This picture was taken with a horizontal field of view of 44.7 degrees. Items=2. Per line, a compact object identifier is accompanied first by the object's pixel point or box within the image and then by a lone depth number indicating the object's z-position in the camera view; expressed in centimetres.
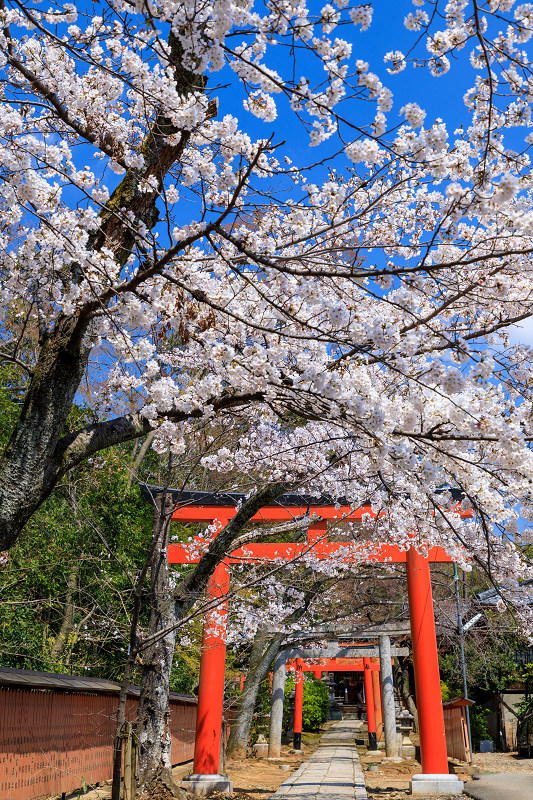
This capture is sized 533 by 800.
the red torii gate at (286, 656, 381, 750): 1836
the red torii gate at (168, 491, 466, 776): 888
